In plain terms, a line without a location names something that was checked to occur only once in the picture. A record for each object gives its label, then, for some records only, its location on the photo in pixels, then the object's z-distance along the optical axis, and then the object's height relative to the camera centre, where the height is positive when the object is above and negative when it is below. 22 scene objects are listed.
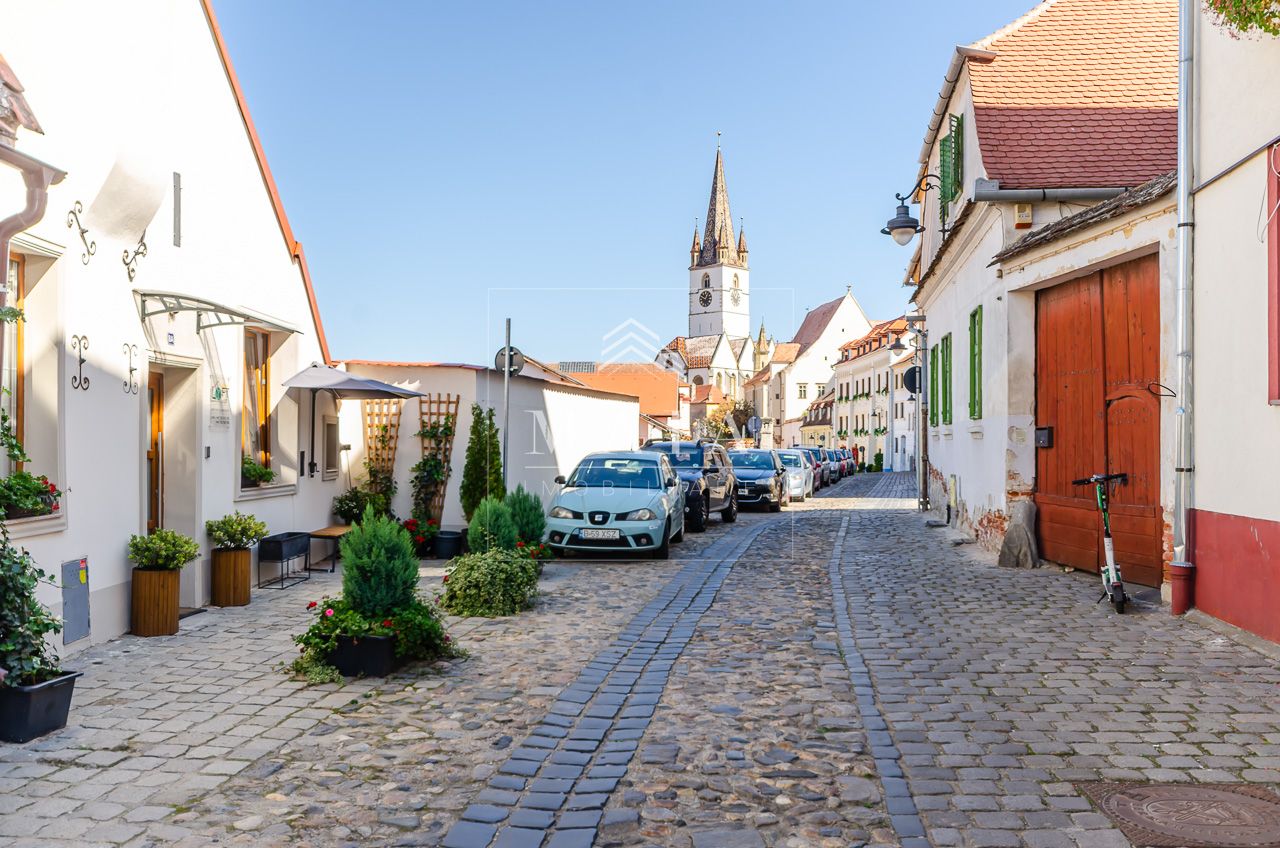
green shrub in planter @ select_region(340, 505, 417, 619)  7.25 -1.00
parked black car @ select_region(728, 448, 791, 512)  26.66 -1.31
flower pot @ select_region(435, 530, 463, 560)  14.70 -1.61
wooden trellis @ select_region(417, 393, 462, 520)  15.20 +0.08
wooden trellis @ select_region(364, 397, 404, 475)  15.20 -0.02
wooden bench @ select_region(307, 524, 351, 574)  12.96 -1.32
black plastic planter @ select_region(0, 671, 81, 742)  5.41 -1.47
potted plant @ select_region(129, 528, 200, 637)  8.58 -1.29
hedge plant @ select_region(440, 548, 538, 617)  9.74 -1.48
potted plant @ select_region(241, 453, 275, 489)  11.33 -0.47
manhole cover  4.05 -1.60
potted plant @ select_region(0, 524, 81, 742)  5.41 -1.25
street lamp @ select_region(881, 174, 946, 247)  14.60 +2.86
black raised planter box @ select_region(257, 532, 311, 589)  11.29 -1.36
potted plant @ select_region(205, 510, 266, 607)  10.16 -1.29
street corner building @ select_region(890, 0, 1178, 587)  10.02 +1.73
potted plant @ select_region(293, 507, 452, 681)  7.03 -1.30
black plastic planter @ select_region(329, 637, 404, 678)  7.03 -1.53
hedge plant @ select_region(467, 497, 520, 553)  11.29 -1.08
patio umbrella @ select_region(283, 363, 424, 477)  12.30 +0.56
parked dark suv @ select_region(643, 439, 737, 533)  19.75 -1.03
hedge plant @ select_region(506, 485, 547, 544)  13.06 -1.10
